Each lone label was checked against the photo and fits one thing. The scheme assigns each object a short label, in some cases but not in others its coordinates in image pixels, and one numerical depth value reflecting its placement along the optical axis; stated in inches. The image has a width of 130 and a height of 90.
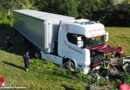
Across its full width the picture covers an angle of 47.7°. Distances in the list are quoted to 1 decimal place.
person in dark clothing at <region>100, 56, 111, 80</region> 373.7
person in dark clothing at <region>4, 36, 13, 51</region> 600.7
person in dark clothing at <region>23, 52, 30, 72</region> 402.3
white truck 370.9
